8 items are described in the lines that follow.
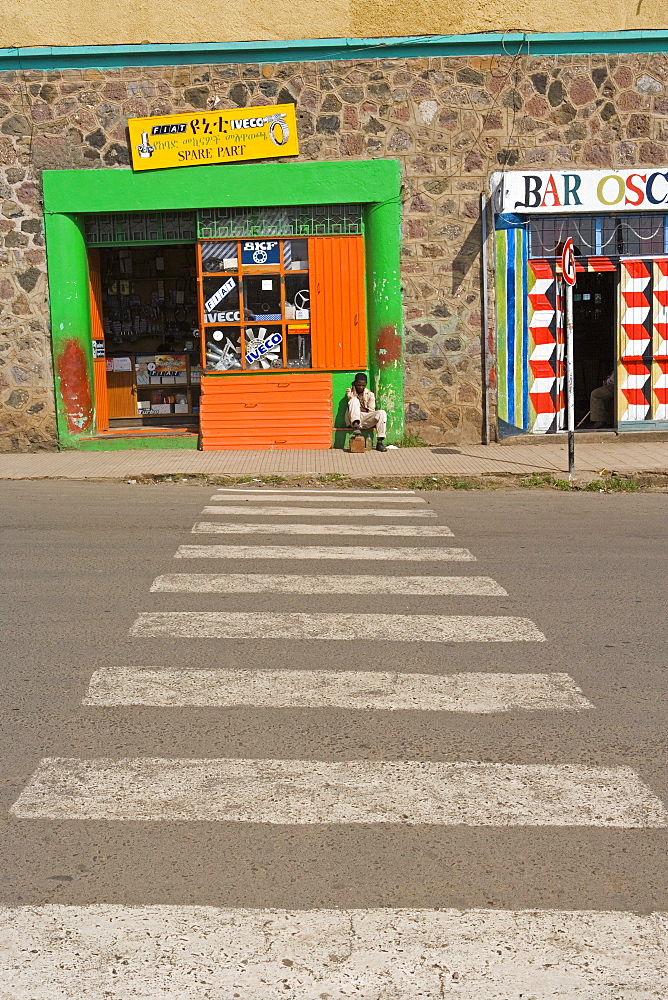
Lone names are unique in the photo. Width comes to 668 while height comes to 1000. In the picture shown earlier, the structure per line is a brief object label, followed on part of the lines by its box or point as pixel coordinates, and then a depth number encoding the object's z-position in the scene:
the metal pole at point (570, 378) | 12.68
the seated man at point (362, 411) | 15.62
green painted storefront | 15.59
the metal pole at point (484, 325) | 15.62
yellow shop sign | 15.40
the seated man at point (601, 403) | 16.59
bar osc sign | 15.59
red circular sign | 12.66
